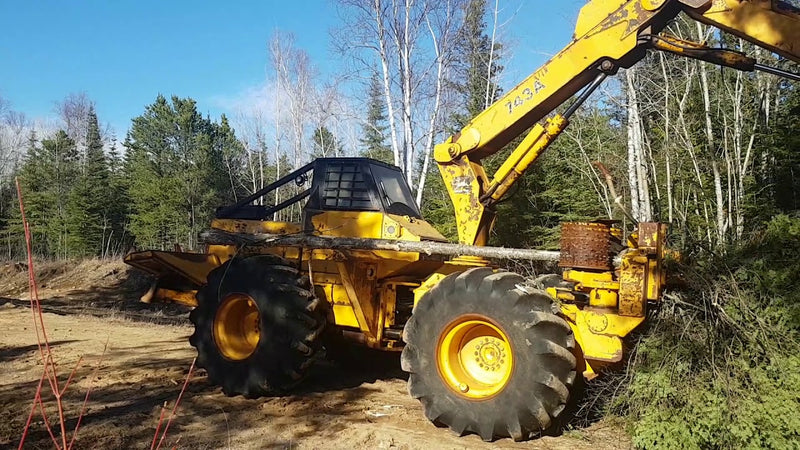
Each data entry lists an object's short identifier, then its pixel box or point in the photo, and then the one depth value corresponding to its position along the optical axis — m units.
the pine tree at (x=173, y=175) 32.84
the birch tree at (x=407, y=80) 17.47
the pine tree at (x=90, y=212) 32.16
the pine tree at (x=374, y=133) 18.81
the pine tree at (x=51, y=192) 33.31
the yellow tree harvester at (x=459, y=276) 4.79
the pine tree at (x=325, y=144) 28.83
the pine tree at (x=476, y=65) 18.22
